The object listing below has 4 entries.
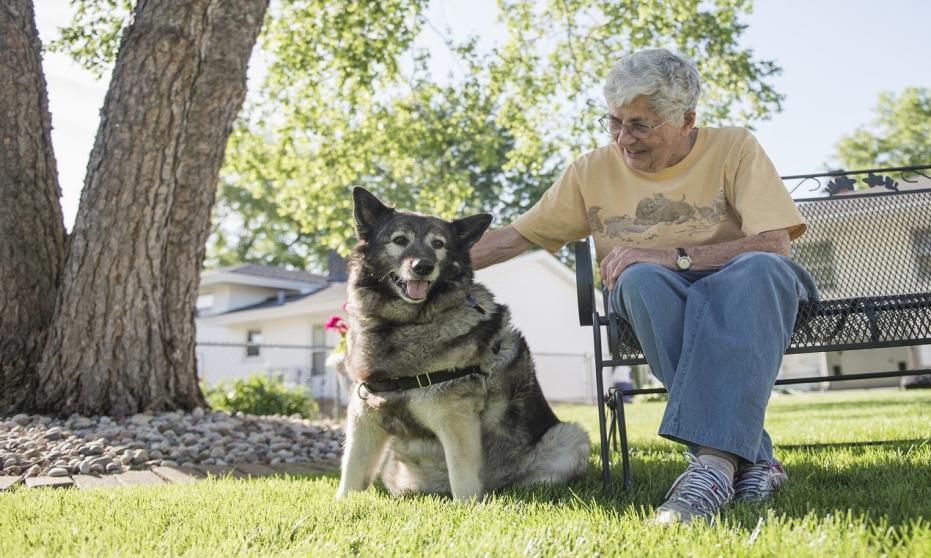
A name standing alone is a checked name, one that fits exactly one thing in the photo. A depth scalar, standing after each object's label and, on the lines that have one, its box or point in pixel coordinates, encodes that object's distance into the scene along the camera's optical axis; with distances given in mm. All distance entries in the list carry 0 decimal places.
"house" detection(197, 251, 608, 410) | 22766
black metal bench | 4219
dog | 3004
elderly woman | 2291
